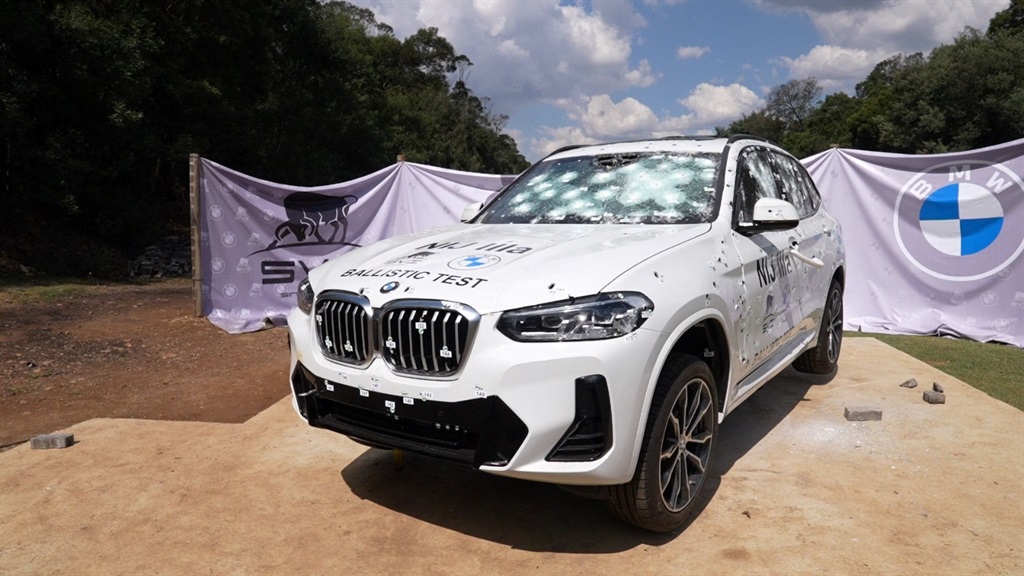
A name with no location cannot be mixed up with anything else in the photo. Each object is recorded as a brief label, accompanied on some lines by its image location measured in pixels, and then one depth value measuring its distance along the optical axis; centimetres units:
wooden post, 815
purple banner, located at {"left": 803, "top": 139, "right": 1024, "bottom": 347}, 762
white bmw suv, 273
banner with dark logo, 843
